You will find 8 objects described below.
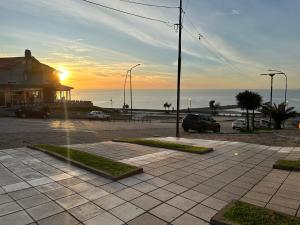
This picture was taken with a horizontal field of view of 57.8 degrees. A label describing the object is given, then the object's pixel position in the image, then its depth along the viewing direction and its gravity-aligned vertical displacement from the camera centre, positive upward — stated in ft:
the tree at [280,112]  112.39 -3.45
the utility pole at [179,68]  66.39 +8.46
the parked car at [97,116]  148.25 -7.84
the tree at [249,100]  110.42 +1.49
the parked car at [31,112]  125.49 -5.17
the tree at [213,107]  291.79 -4.29
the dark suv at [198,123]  86.89 -6.44
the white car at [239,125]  121.90 -9.74
